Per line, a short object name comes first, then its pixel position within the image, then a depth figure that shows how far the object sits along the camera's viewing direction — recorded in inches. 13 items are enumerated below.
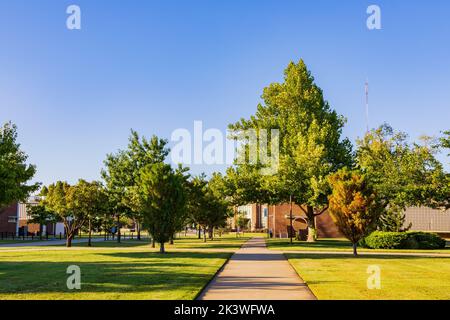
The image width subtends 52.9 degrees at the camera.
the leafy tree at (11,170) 885.8
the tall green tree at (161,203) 1232.8
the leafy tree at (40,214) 2352.0
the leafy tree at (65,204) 1619.1
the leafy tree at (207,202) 1998.0
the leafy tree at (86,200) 1619.1
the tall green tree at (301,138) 1744.6
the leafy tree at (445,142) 1250.2
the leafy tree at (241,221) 4237.7
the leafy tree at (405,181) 1477.6
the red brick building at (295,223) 2770.7
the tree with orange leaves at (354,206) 1139.9
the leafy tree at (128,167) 1914.4
